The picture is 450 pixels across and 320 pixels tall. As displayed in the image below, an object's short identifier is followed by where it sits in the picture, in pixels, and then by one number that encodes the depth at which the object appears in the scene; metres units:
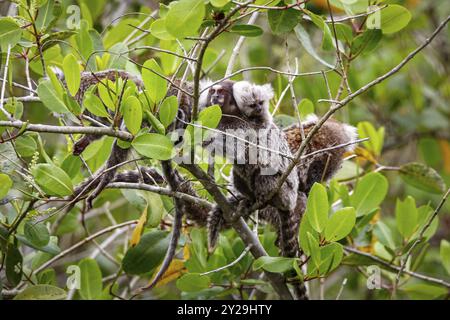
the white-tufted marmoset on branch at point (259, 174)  4.64
